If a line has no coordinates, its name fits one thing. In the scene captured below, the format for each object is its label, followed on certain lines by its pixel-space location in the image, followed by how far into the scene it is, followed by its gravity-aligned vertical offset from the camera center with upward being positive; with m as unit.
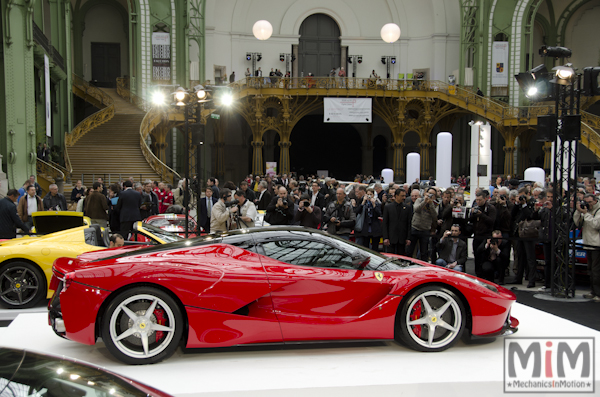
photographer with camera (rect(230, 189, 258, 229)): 9.77 -0.79
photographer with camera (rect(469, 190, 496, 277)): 8.99 -0.81
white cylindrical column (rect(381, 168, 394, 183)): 24.06 -0.15
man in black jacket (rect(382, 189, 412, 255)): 9.64 -0.91
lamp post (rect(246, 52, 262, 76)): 34.09 +7.49
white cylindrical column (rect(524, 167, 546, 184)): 18.75 -0.11
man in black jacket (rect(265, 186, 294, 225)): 9.69 -0.71
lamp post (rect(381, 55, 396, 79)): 35.25 +7.50
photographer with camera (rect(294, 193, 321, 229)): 9.53 -0.80
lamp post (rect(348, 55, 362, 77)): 35.34 +7.54
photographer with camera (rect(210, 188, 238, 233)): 9.66 -0.75
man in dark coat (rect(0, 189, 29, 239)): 9.12 -0.85
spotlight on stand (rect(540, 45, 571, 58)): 8.25 +1.92
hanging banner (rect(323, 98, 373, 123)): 29.14 +3.45
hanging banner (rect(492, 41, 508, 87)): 32.03 +6.71
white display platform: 3.85 -1.59
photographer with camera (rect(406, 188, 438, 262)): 9.51 -0.87
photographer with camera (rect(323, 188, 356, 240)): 9.68 -0.84
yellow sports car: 6.86 -1.20
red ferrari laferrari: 4.29 -1.08
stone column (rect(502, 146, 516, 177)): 30.23 +0.75
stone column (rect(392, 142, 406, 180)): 31.55 +0.71
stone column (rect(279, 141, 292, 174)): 30.20 +0.97
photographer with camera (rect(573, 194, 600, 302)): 7.76 -0.90
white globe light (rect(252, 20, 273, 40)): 26.81 +7.32
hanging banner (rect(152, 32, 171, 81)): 30.17 +6.71
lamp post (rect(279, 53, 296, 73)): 34.84 +7.51
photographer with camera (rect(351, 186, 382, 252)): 9.95 -0.84
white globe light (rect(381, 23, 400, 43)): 27.48 +7.36
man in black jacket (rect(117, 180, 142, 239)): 11.50 -0.83
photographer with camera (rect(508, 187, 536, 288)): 8.76 -1.19
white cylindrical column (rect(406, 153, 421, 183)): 20.47 +0.19
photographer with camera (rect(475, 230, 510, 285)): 8.84 -1.44
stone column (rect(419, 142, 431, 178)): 31.48 +0.83
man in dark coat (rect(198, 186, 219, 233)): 11.40 -0.81
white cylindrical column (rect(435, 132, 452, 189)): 17.20 +0.42
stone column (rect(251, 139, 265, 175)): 30.42 +0.85
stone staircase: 22.77 +0.84
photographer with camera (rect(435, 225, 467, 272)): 8.65 -1.30
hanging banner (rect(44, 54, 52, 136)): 20.19 +3.09
